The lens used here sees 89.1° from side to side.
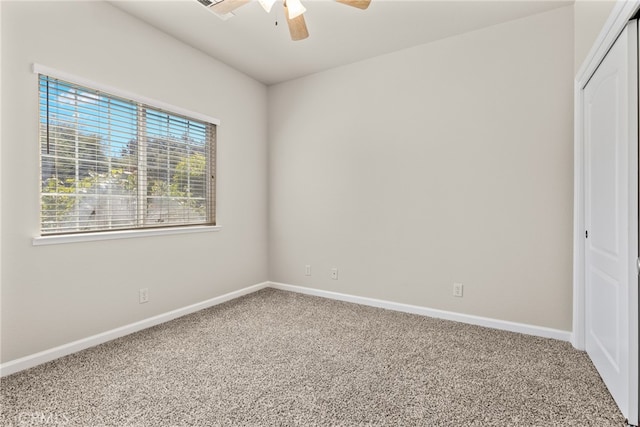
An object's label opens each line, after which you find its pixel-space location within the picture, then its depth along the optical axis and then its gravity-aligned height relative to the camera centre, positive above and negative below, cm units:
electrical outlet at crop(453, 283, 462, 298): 296 -72
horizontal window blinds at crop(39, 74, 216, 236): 226 +40
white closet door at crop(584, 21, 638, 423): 159 -3
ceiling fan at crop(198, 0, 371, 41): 184 +119
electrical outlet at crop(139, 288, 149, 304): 278 -72
